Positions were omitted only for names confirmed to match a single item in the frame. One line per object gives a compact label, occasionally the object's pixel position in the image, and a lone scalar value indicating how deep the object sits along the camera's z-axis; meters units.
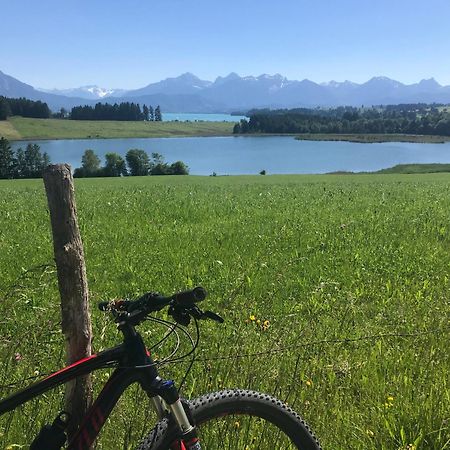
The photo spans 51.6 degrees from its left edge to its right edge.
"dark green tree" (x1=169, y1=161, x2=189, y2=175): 88.75
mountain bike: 2.21
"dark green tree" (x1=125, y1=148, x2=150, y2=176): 92.31
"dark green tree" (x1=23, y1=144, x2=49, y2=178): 86.06
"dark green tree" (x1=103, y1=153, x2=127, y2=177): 86.01
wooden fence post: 2.76
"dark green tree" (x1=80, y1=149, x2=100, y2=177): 84.06
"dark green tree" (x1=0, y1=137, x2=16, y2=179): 82.75
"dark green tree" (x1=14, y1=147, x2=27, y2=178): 85.69
